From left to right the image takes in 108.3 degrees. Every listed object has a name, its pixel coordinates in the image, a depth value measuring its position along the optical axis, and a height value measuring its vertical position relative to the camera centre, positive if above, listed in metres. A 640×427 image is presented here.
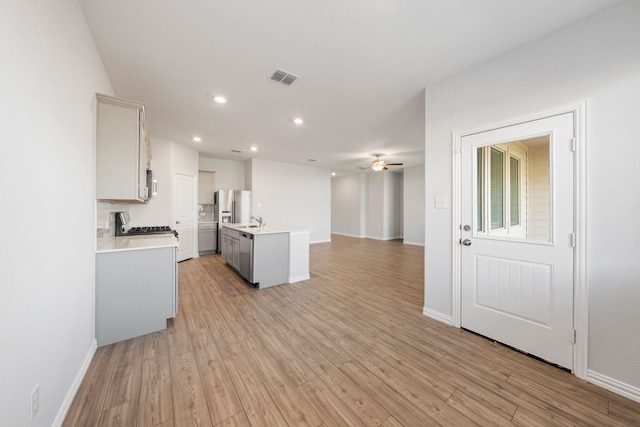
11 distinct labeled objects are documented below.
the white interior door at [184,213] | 5.53 +0.01
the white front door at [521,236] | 1.91 -0.20
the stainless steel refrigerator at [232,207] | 6.60 +0.19
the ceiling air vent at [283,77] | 2.64 +1.61
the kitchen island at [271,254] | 3.74 -0.70
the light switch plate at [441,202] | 2.66 +0.14
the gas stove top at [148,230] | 3.68 -0.29
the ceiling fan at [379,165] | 6.43 +1.37
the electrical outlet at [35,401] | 1.13 -0.94
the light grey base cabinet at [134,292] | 2.19 -0.80
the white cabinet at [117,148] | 2.18 +0.63
